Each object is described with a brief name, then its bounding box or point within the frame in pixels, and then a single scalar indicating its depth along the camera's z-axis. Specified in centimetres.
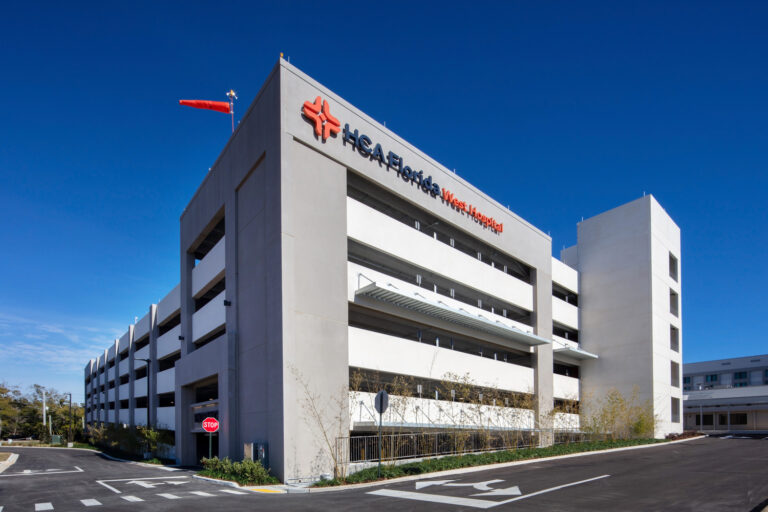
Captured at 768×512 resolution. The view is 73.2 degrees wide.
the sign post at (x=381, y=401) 1601
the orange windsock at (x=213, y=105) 2789
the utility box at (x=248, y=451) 1962
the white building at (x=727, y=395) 6538
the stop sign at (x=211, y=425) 2089
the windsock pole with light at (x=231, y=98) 2807
